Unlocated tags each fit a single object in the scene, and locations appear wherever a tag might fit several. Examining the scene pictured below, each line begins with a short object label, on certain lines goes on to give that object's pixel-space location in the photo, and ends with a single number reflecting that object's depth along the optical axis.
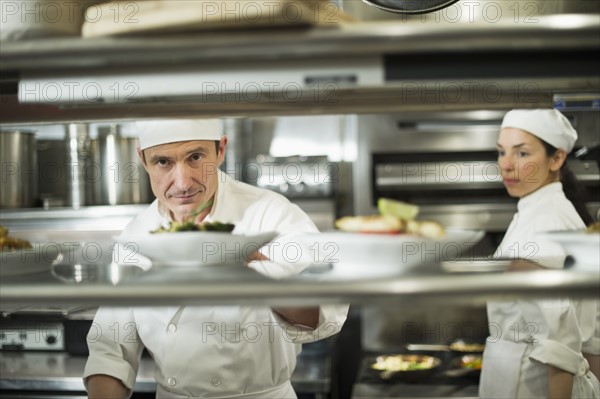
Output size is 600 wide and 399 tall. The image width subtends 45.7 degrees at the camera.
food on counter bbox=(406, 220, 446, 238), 0.80
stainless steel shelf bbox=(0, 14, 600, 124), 0.77
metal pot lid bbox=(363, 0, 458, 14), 1.33
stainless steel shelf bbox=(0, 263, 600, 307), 0.75
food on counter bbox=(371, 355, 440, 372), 2.15
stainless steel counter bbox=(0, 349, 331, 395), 1.95
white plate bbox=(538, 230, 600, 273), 0.84
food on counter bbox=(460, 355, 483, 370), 2.13
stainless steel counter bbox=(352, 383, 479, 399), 1.99
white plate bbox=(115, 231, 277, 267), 0.84
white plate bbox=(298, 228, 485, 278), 0.81
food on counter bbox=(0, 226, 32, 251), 1.07
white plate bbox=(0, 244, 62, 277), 0.93
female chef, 1.50
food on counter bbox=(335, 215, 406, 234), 0.83
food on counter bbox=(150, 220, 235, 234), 0.87
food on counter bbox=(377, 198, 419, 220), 0.86
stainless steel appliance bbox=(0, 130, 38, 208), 2.88
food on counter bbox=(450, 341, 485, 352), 2.36
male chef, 1.46
